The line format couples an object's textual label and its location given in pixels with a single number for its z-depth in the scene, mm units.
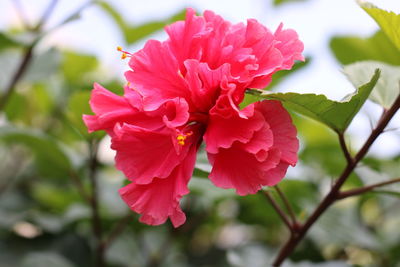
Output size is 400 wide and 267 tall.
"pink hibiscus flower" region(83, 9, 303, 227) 318
